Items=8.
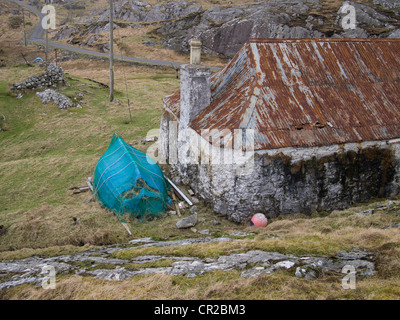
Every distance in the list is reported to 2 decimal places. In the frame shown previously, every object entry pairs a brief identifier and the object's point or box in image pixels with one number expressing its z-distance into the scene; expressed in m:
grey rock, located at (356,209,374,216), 12.23
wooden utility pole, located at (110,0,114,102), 30.58
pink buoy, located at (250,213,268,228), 13.19
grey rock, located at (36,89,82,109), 29.10
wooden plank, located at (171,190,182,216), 14.66
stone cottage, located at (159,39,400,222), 13.44
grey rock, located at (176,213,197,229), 13.45
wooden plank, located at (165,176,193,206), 15.29
